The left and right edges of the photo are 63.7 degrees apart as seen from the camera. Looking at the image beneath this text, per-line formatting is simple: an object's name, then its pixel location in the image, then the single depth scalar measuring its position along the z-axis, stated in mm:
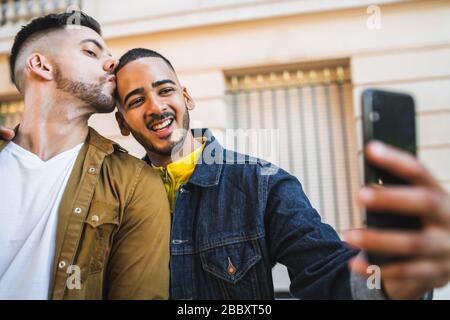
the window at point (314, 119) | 2494
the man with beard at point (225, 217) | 1029
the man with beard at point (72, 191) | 1144
